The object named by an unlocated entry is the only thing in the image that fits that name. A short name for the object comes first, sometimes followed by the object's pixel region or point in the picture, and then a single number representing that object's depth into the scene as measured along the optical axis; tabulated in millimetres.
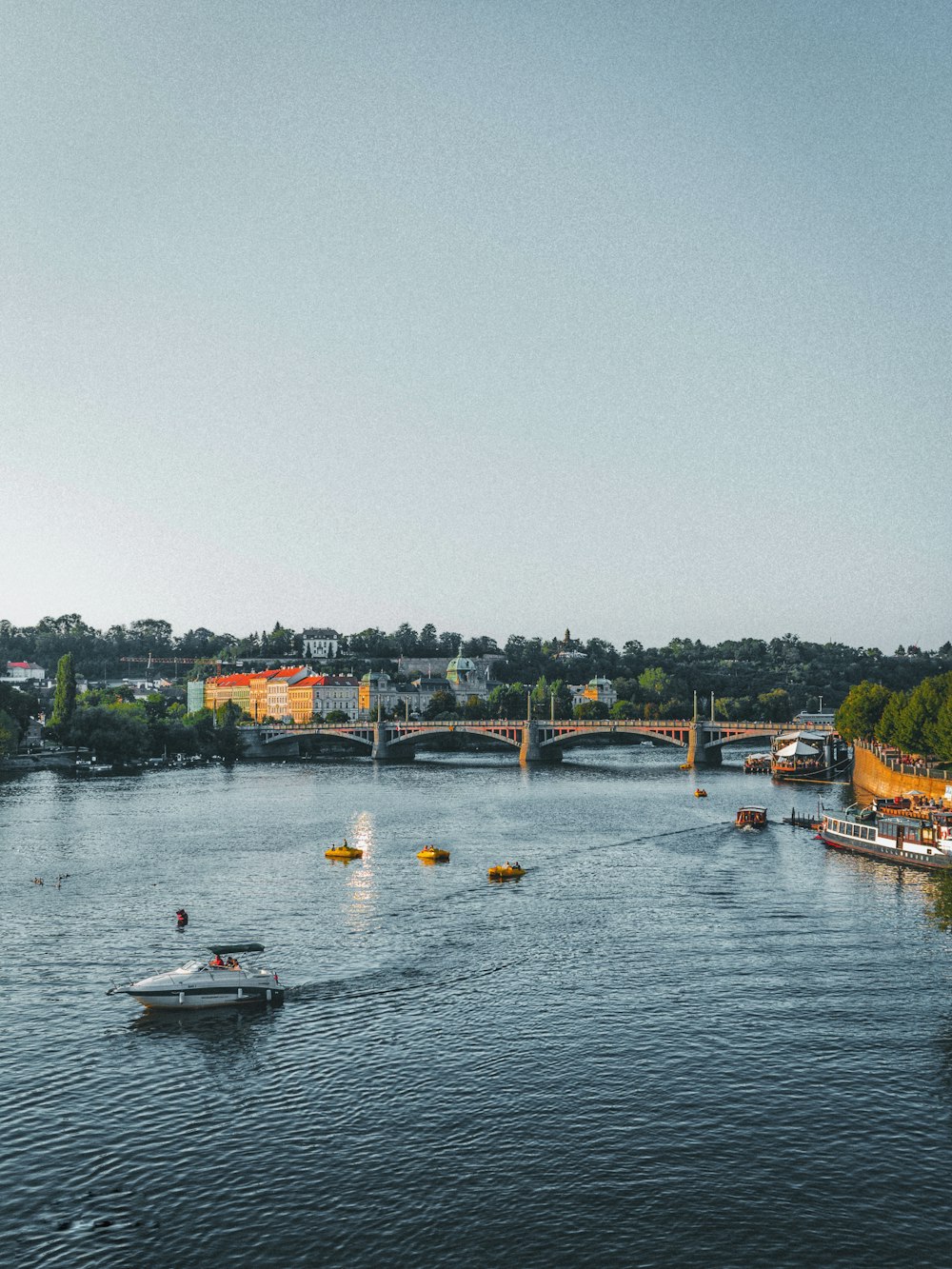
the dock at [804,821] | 96175
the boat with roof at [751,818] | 96250
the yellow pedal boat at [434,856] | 81188
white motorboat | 45281
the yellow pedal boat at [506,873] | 74062
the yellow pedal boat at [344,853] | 82438
